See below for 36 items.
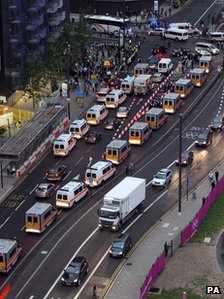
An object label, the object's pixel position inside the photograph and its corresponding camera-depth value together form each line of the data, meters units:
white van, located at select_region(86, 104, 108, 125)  125.06
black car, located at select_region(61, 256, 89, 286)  82.12
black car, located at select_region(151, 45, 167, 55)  159.88
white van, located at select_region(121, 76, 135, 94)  137.12
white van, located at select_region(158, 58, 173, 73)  146.75
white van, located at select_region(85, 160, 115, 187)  104.50
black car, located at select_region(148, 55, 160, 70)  150.59
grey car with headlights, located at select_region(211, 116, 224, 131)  123.25
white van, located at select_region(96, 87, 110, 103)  133.88
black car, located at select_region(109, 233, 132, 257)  87.44
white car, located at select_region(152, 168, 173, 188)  104.94
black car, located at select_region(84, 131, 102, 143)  118.75
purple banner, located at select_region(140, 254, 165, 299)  77.88
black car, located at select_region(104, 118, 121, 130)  123.75
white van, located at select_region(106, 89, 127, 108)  131.50
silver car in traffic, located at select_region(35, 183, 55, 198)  101.69
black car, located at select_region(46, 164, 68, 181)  106.56
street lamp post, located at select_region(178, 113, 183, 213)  96.12
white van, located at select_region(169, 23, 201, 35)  171.62
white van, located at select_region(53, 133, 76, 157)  113.75
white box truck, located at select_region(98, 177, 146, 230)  93.38
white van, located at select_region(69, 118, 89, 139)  119.75
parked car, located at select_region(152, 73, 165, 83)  142.88
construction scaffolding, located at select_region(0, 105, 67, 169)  109.31
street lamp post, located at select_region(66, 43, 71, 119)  128.39
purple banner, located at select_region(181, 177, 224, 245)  90.38
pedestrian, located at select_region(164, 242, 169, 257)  87.25
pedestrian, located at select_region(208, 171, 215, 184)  105.68
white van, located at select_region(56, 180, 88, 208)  98.50
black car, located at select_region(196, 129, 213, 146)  117.31
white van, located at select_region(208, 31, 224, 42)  166.62
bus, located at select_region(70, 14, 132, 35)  172.62
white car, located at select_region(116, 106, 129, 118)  128.25
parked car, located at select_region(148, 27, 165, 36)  172.15
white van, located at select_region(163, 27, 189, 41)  167.12
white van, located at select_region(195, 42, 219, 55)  158.38
